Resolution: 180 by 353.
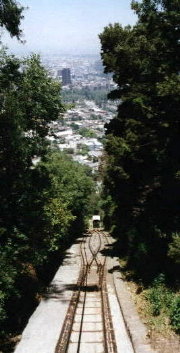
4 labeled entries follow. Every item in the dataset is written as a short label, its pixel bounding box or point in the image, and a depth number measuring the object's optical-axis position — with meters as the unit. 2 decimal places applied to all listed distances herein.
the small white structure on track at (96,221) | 87.00
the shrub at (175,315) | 17.41
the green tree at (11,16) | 15.28
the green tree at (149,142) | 21.70
